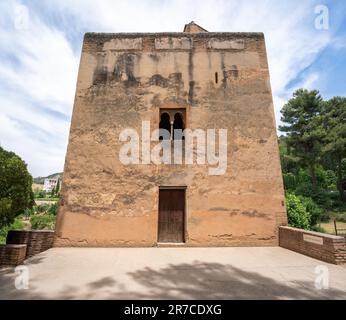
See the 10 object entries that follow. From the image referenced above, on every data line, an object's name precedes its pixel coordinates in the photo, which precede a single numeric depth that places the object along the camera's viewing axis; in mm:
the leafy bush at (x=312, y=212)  16328
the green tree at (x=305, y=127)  25828
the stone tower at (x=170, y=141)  7316
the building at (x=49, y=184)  122819
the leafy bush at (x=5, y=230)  18084
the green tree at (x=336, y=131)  24859
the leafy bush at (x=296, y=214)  9532
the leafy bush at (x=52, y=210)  36838
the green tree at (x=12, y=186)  4645
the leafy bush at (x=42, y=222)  26359
